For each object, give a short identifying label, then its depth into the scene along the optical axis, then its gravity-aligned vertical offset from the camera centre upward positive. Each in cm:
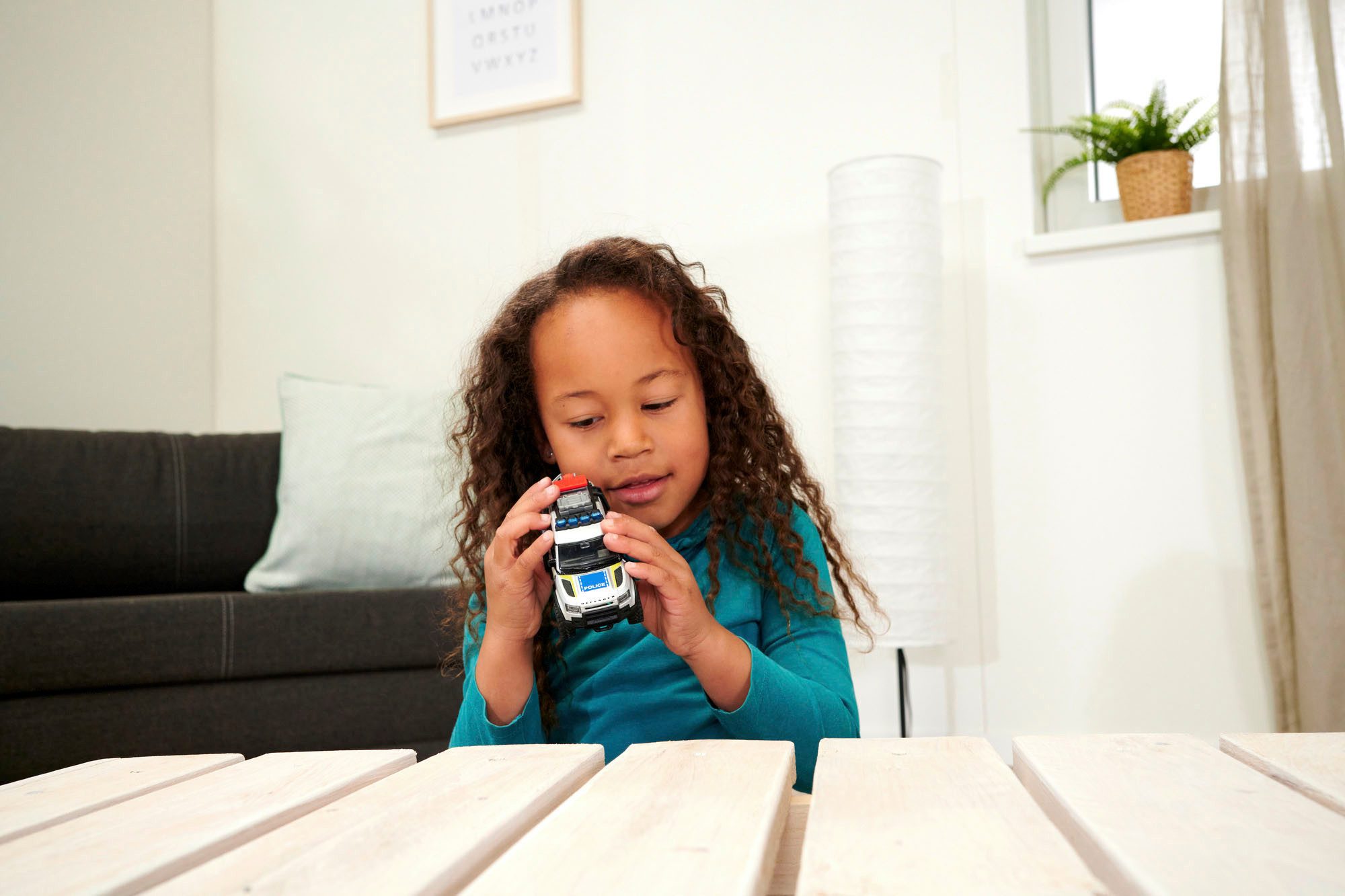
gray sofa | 158 -19
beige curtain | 177 +30
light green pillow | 202 +4
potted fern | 198 +67
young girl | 82 -2
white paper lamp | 185 +19
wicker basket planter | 198 +61
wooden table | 38 -15
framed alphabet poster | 255 +117
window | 209 +90
